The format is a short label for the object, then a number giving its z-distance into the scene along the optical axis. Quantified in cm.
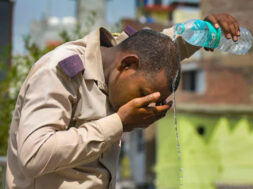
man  378
